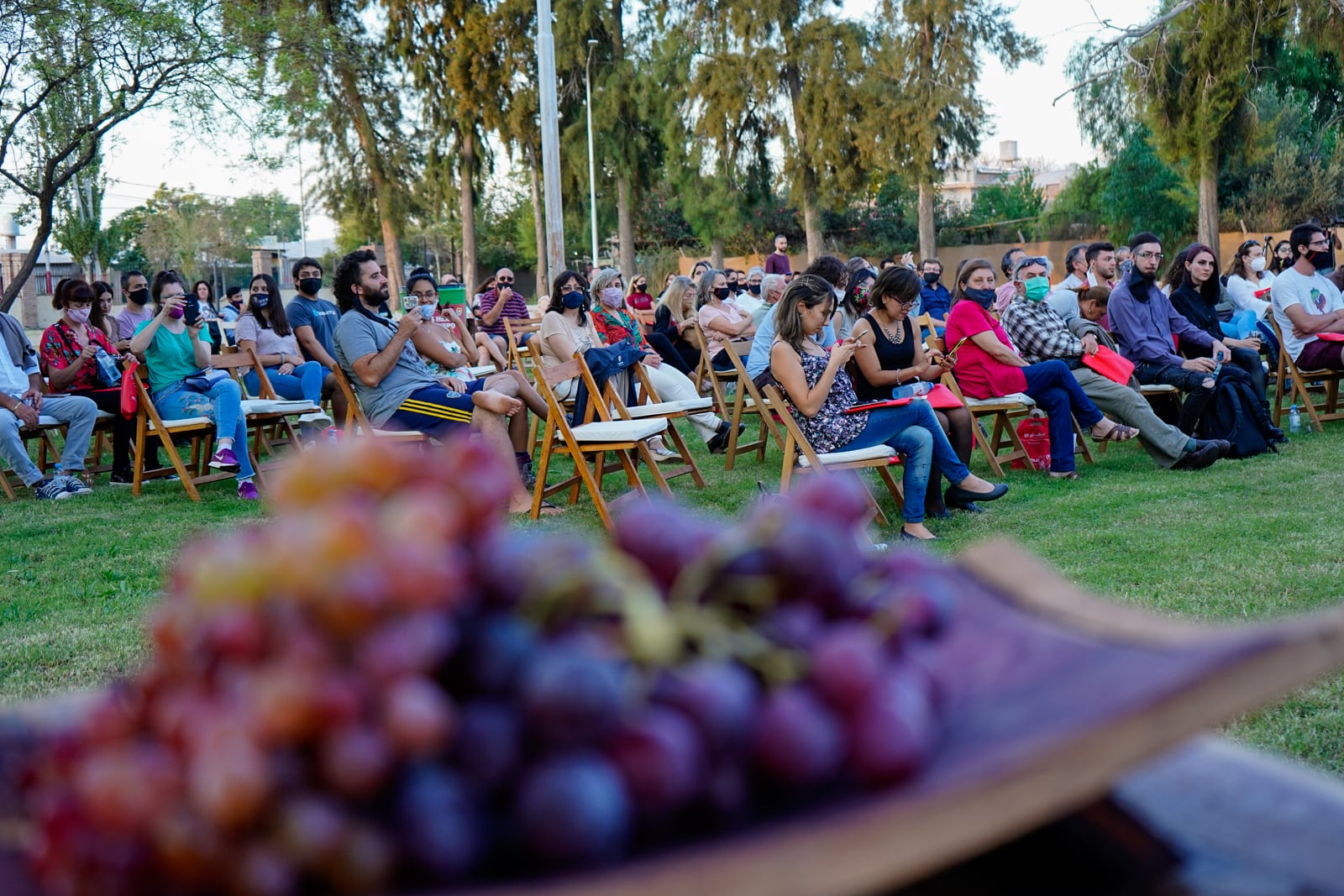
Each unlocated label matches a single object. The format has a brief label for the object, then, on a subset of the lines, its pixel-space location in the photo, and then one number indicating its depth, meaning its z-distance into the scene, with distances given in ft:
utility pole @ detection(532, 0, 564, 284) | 53.93
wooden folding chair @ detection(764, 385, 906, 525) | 20.30
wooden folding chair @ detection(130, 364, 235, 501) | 26.32
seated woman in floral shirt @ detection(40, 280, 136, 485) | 29.04
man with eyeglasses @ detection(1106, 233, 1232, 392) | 28.14
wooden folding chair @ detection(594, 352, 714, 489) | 25.89
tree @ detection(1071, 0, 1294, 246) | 52.60
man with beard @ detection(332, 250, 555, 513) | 23.82
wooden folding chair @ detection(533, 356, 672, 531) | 21.89
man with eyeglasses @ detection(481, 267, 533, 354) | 44.47
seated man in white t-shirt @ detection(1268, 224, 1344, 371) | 29.78
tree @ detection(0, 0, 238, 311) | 40.11
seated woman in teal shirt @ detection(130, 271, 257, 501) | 27.09
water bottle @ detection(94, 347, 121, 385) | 29.68
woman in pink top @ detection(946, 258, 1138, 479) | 25.66
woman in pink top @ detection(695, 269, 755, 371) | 34.68
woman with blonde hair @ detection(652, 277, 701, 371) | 36.78
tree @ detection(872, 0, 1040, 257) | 83.97
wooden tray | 2.42
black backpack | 26.89
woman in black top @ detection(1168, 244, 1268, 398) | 29.86
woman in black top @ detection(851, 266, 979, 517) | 22.54
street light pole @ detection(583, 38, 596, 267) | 106.11
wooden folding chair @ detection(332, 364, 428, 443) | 23.27
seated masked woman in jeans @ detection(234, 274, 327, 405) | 31.96
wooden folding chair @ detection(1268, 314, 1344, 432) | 29.76
